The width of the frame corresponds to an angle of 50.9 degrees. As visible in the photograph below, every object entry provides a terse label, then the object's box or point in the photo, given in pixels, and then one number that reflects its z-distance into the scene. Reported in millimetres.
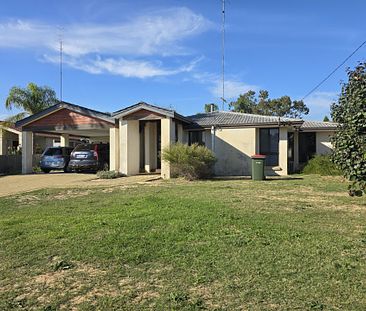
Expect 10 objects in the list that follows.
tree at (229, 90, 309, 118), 54594
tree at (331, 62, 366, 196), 7135
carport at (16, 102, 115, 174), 21266
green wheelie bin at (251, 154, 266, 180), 17455
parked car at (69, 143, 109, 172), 21062
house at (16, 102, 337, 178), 19453
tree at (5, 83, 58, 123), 28672
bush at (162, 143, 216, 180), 16672
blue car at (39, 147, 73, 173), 23070
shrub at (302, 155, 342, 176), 20016
